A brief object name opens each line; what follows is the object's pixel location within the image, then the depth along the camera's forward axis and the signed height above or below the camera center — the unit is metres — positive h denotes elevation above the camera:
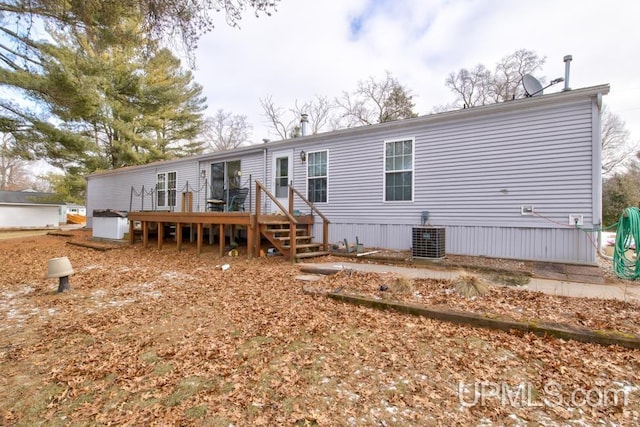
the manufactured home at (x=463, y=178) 5.91 +0.80
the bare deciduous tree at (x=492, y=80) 21.61 +9.73
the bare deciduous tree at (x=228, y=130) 30.41 +7.97
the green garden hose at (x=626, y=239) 5.08 -0.47
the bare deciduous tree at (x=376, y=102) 23.05 +8.65
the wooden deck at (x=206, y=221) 7.51 -0.26
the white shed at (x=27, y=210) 25.52 +0.11
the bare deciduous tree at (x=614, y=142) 22.48 +5.00
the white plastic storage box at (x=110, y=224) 11.67 -0.50
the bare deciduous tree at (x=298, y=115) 27.23 +8.50
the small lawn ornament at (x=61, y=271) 4.96 -0.95
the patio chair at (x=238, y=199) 10.95 +0.43
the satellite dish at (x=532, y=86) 6.91 +2.79
